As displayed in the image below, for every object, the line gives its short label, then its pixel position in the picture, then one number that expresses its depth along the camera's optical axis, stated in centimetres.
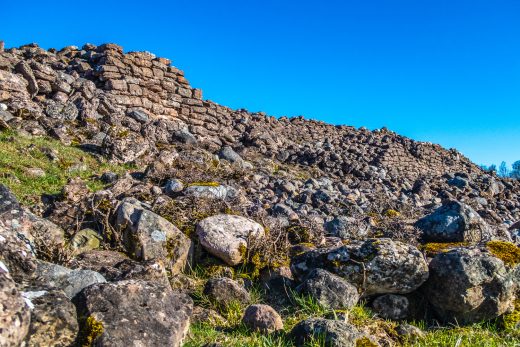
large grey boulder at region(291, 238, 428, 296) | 523
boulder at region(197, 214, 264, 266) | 589
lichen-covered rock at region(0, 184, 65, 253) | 508
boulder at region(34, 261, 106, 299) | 399
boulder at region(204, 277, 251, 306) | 506
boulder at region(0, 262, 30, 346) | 254
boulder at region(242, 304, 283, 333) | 430
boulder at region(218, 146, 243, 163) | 1495
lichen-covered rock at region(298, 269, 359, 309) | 493
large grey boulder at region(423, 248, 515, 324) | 508
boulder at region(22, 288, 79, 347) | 294
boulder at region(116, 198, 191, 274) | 565
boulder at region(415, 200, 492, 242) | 702
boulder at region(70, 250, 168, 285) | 471
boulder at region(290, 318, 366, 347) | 372
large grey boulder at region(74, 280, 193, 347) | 320
